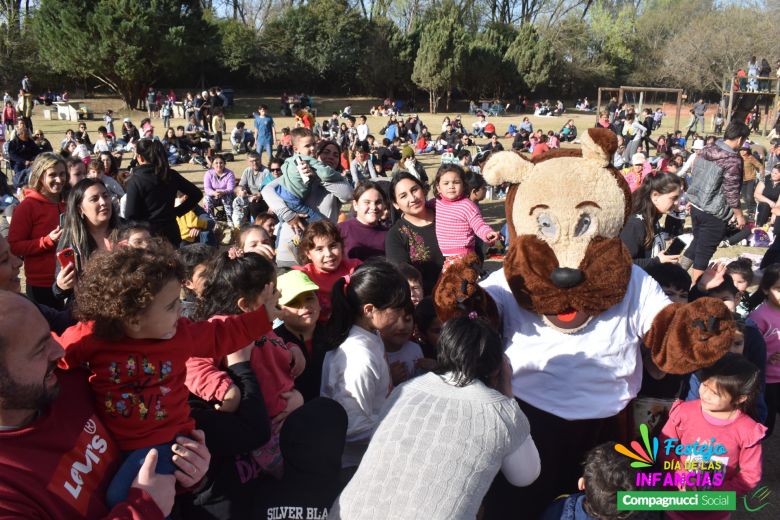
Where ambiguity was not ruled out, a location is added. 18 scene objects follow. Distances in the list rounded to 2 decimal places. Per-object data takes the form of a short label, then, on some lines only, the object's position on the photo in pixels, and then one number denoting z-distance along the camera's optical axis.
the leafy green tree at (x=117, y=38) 26.73
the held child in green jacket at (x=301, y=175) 4.38
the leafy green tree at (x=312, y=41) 36.28
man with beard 1.25
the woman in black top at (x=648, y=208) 3.76
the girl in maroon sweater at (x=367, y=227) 4.00
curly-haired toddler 1.64
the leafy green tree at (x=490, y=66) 38.66
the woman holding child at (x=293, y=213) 4.30
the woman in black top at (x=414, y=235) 3.84
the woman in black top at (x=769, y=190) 7.99
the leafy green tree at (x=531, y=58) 39.75
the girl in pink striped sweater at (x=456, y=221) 3.94
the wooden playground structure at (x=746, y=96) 24.14
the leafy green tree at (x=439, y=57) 36.38
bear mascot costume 2.33
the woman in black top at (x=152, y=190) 4.28
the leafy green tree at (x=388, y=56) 37.84
